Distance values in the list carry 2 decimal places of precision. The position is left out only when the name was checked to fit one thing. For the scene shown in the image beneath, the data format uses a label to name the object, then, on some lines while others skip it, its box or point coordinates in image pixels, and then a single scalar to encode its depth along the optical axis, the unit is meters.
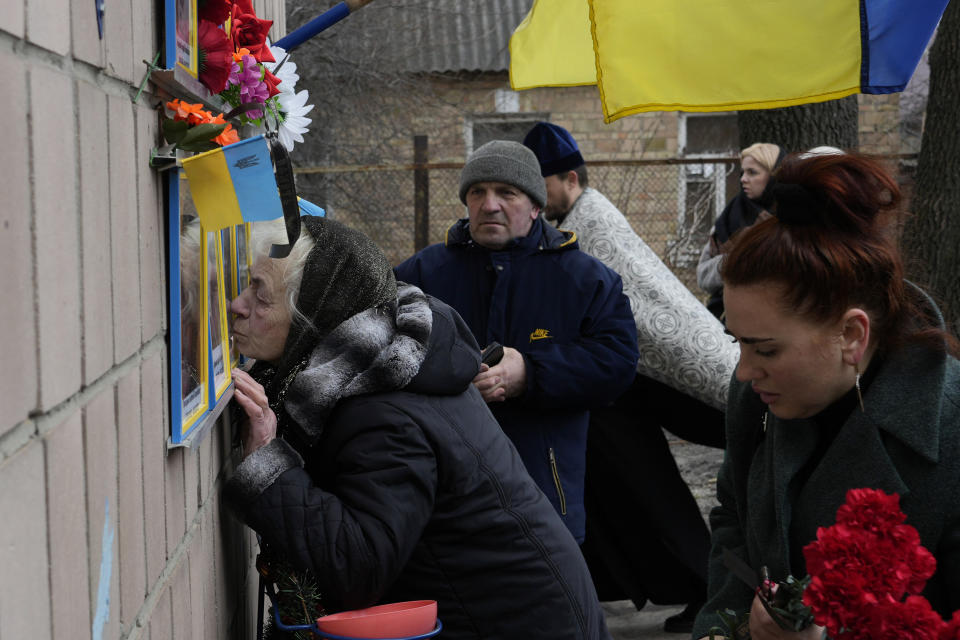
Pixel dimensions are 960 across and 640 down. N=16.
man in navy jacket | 3.61
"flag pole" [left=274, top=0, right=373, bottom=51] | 2.43
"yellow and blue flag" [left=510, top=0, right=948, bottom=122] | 3.05
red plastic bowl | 1.97
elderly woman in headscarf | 2.03
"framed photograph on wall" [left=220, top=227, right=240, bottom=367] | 2.14
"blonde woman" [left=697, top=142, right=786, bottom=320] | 5.48
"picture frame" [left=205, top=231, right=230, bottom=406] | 1.90
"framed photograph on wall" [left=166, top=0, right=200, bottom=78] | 1.45
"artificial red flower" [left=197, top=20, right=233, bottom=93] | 1.71
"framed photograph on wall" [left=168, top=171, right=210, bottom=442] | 1.51
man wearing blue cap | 4.47
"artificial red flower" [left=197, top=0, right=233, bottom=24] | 1.74
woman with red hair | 1.87
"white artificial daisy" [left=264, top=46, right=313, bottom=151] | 2.10
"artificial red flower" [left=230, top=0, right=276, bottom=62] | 1.85
